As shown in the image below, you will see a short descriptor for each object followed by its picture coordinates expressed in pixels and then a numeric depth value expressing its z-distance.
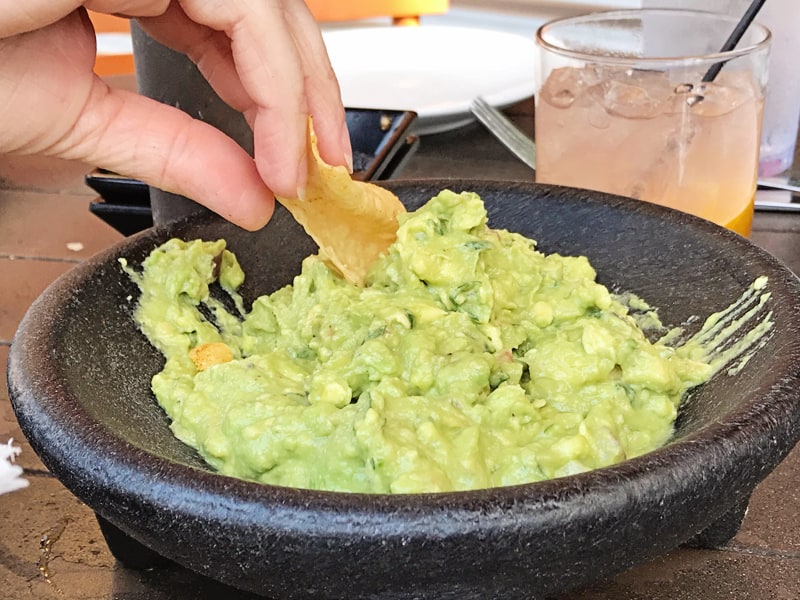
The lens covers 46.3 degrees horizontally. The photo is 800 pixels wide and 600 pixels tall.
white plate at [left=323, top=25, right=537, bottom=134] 0.54
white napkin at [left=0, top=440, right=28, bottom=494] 0.27
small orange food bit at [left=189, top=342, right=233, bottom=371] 0.26
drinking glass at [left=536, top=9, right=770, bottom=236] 0.33
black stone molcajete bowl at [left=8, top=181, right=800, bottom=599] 0.16
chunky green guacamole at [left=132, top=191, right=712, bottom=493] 0.20
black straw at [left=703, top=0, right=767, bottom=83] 0.33
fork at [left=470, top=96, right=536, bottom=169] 0.43
